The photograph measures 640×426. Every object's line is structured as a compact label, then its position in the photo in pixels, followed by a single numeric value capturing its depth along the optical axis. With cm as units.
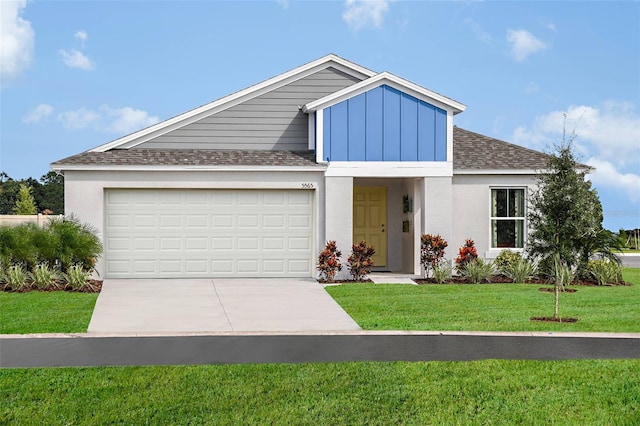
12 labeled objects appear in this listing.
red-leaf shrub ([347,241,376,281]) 2127
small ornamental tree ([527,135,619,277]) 1653
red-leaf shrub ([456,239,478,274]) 2194
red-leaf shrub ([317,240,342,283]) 2106
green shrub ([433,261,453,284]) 2114
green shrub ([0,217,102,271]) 1970
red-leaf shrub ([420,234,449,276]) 2177
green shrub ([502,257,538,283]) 2161
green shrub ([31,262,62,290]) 1930
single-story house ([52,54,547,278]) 2158
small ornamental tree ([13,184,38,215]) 4847
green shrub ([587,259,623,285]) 2164
